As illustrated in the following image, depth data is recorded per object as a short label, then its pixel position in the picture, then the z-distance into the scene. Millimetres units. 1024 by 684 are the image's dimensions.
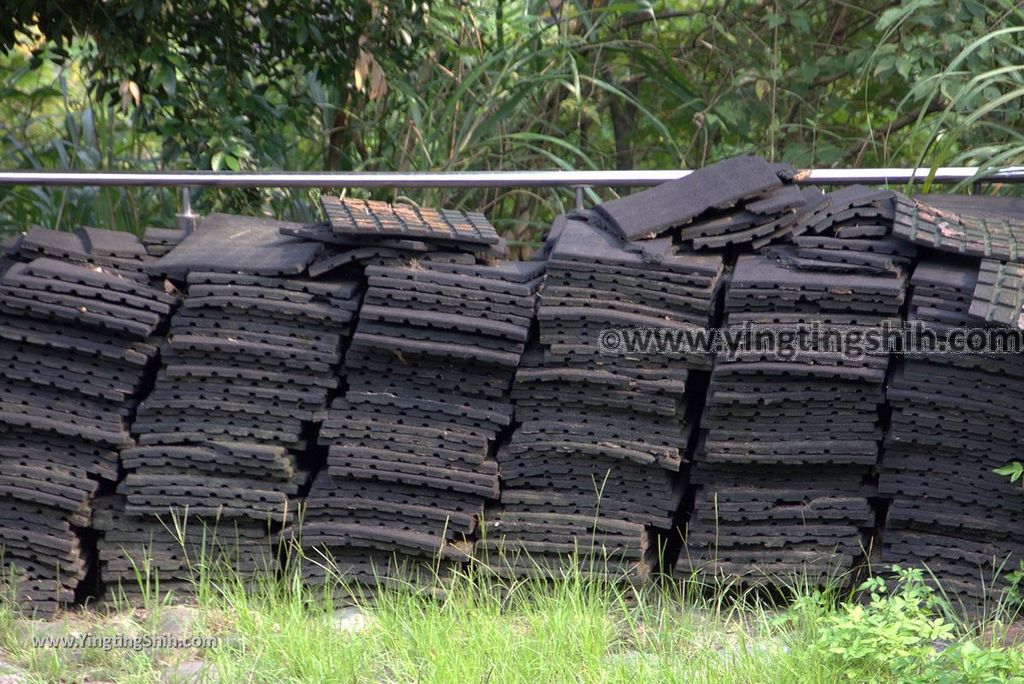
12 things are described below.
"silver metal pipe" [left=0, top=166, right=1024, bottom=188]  8750
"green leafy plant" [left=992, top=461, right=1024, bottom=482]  7273
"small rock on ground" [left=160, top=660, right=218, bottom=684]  7047
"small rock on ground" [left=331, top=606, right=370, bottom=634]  7559
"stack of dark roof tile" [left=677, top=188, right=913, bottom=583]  7672
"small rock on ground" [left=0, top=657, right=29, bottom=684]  7262
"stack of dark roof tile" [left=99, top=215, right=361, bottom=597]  8281
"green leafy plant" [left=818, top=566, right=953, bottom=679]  6344
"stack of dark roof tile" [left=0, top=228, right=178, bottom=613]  8297
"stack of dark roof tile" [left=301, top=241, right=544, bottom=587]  8094
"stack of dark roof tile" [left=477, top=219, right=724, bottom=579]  7937
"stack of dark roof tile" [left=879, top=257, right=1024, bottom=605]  7469
